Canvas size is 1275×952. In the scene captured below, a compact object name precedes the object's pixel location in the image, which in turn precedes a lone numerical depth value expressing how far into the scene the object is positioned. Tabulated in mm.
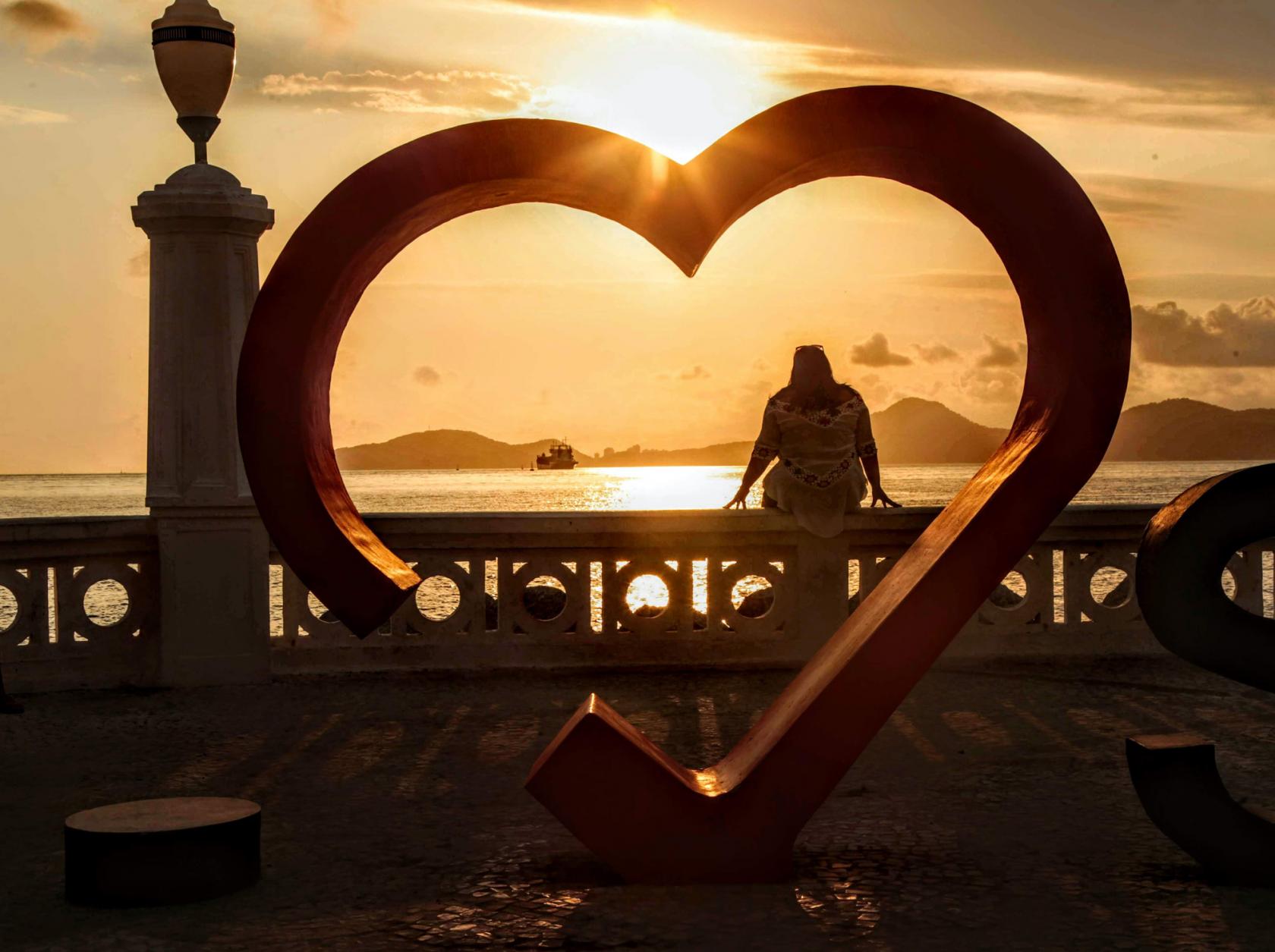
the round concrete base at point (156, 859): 5266
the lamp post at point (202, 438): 9750
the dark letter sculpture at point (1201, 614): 5488
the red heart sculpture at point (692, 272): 5574
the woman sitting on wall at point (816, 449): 10258
